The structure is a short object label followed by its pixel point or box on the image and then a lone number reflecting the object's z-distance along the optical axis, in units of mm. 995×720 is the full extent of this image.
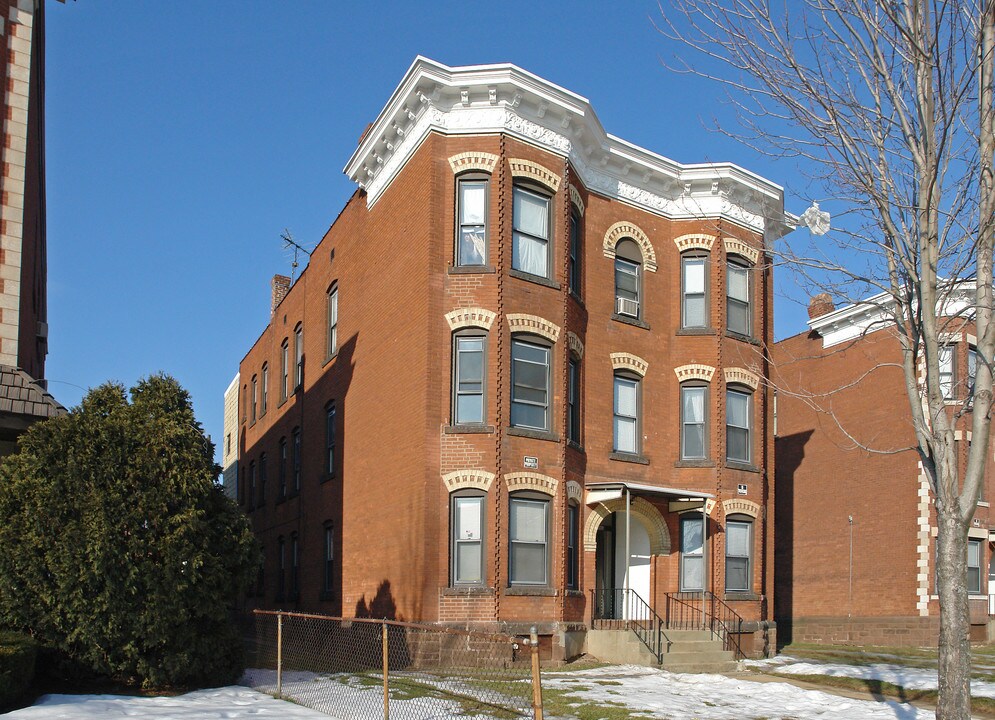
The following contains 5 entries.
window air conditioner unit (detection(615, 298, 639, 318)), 23516
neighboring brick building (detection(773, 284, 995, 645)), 28234
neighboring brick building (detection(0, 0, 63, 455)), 15336
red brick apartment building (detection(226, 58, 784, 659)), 20078
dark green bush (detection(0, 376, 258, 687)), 13664
